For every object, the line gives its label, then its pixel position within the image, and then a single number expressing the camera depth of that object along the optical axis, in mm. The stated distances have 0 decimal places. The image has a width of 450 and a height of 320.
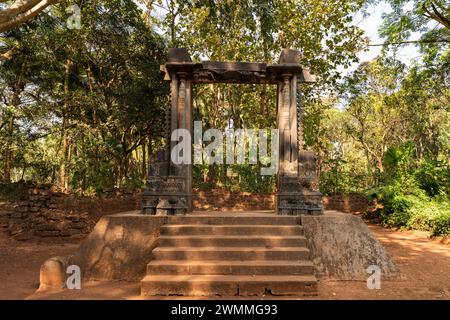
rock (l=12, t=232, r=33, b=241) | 9909
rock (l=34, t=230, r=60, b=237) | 10227
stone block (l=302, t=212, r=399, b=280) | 5336
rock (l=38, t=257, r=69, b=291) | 4988
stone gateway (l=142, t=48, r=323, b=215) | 6219
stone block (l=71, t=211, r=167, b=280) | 5434
